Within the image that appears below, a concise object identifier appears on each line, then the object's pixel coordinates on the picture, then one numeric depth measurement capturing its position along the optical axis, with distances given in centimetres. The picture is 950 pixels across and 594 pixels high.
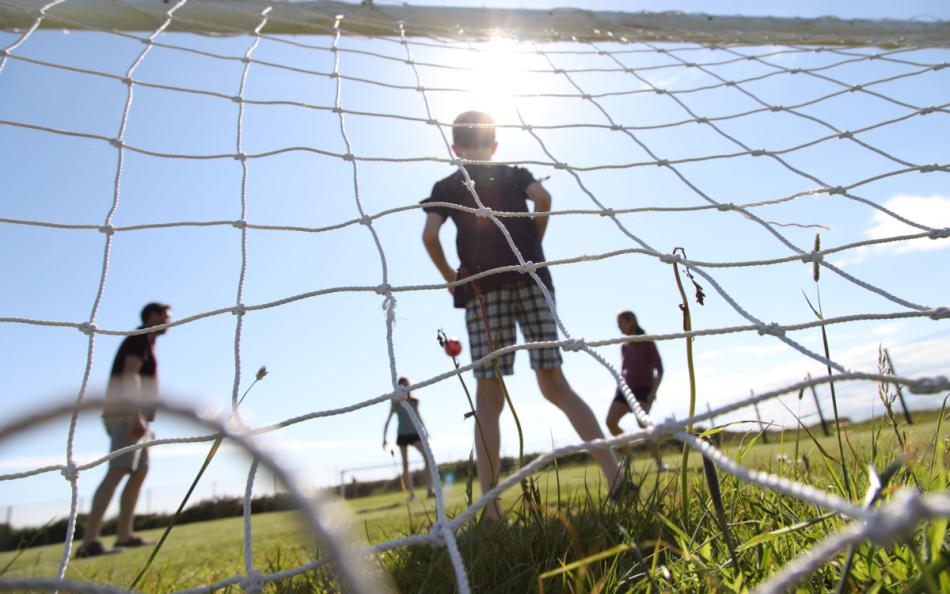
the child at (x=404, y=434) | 532
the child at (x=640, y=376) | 440
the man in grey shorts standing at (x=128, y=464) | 278
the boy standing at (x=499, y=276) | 207
